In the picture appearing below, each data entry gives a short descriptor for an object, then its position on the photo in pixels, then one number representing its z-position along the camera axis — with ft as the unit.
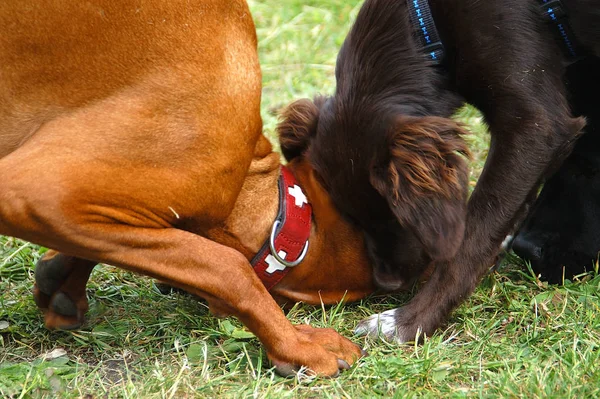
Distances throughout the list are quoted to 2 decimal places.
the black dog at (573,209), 24.82
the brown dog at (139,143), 19.26
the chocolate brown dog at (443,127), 22.00
